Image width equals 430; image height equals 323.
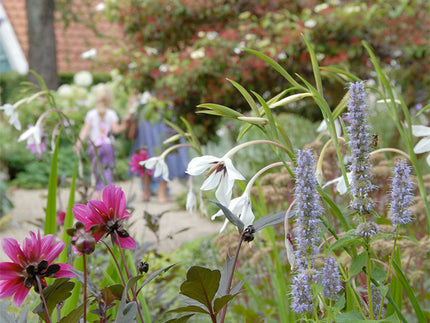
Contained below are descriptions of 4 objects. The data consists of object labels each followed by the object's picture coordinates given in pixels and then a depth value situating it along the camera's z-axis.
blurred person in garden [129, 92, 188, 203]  7.80
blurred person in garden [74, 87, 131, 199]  6.81
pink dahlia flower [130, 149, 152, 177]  3.23
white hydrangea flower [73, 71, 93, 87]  12.98
